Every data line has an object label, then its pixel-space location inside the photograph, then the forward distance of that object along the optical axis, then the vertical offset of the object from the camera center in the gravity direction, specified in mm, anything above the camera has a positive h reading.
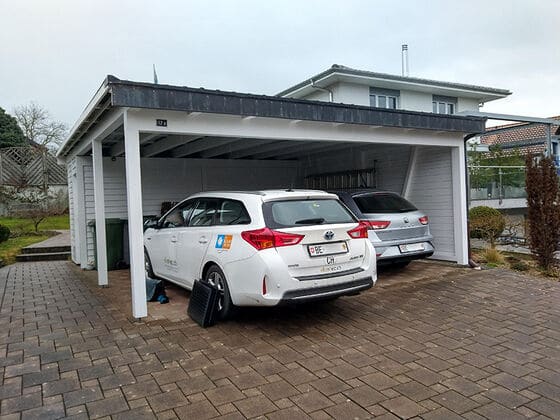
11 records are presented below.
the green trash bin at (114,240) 9008 -670
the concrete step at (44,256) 11125 -1189
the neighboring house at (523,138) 18047 +2957
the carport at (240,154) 5078 +1019
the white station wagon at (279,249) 4348 -501
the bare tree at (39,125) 27172 +5620
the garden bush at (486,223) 11031 -693
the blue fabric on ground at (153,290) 6082 -1182
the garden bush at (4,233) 12766 -614
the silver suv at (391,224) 6836 -398
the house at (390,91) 16566 +4743
